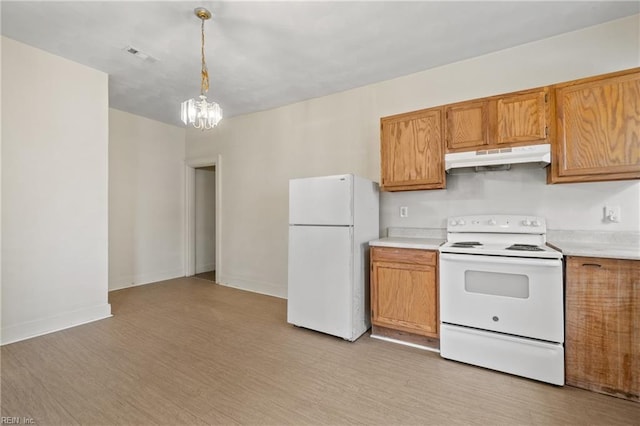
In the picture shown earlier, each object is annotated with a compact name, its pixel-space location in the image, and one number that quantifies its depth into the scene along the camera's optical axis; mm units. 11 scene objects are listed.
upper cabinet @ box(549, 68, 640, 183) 2047
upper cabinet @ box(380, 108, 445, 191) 2729
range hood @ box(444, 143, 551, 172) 2279
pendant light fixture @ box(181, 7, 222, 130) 2229
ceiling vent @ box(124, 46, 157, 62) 2771
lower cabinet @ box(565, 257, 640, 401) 1852
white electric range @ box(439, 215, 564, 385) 2035
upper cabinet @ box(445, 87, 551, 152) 2322
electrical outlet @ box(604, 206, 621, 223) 2305
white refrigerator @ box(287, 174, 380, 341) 2729
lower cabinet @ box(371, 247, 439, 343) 2523
